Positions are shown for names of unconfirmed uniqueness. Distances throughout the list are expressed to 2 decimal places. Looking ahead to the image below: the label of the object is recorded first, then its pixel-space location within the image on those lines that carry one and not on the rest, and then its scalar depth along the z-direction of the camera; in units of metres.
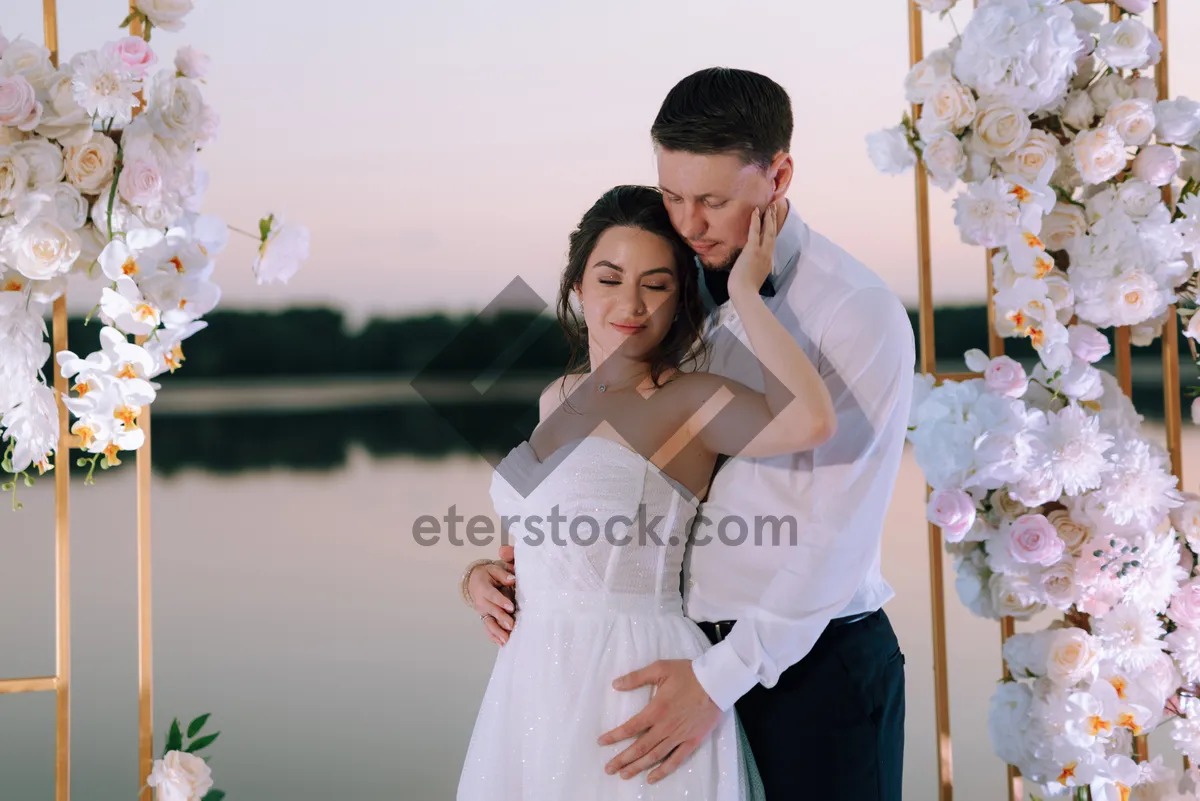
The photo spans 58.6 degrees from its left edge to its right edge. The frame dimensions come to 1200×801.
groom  1.76
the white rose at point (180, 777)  2.22
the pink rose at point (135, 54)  2.00
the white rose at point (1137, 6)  2.52
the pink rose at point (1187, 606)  2.51
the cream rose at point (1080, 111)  2.52
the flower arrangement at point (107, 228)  2.00
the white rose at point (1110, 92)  2.51
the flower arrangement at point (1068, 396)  2.44
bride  1.76
